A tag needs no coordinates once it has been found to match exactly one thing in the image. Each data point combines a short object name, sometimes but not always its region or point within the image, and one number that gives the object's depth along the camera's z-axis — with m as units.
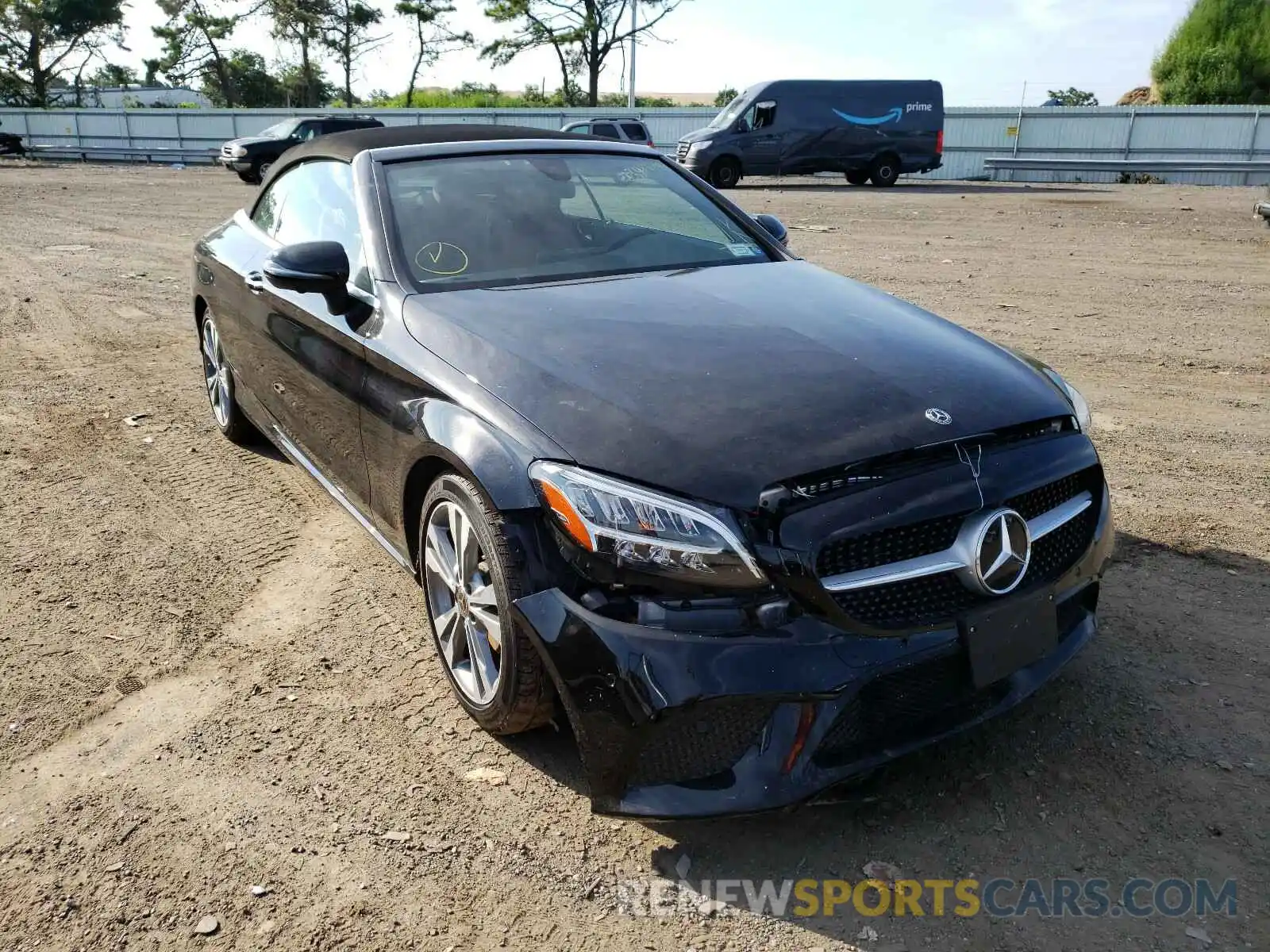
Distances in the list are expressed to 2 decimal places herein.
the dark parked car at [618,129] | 23.94
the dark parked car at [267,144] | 26.12
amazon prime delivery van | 23.00
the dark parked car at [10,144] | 36.50
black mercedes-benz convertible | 2.31
